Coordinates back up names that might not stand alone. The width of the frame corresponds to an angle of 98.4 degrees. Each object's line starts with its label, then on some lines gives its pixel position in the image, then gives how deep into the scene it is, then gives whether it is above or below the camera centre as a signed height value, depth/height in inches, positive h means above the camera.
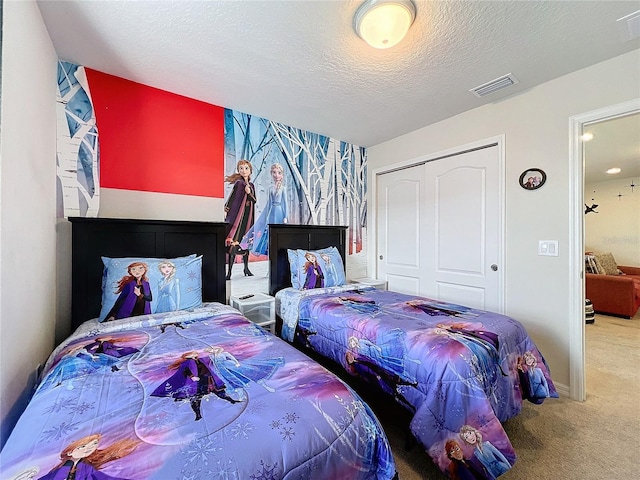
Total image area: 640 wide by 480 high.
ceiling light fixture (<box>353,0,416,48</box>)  54.9 +46.3
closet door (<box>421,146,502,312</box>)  99.1 +5.1
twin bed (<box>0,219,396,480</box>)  26.8 -20.7
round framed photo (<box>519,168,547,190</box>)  87.0 +20.9
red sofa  152.6 -28.7
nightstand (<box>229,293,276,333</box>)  94.0 -23.2
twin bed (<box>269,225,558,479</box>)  49.5 -26.6
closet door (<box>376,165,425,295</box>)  124.0 +7.0
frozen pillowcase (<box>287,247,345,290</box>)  104.0 -10.5
